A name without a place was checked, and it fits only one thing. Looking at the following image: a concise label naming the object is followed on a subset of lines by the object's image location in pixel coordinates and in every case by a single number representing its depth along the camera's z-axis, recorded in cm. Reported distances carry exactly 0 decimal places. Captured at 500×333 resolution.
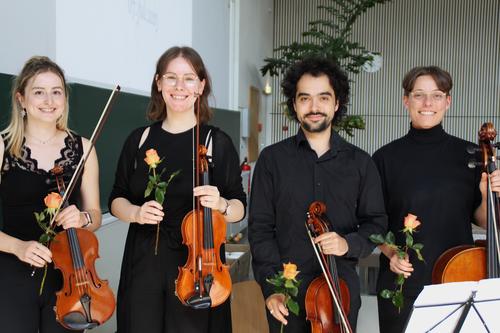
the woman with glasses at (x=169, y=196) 183
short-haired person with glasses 211
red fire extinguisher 739
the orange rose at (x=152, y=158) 172
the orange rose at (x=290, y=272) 160
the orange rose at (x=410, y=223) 179
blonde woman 169
